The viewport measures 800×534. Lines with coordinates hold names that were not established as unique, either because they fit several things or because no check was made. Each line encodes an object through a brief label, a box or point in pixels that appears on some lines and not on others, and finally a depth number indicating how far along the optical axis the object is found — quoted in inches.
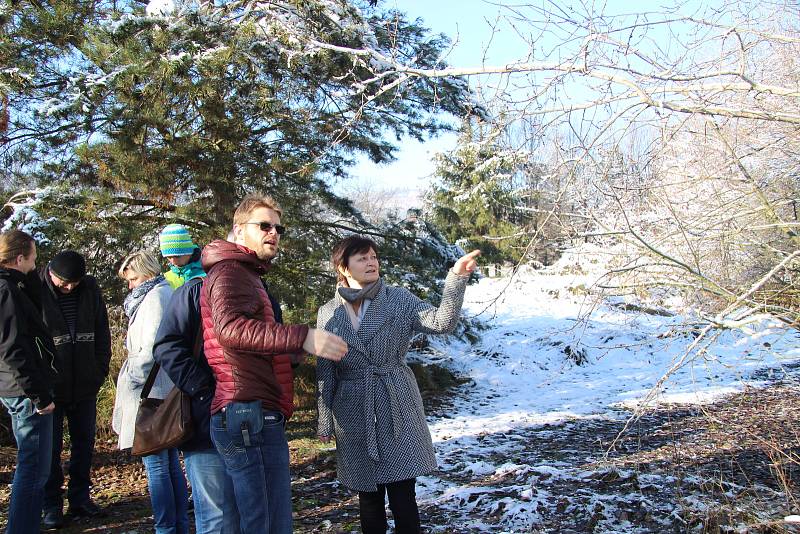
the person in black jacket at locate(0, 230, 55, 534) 114.3
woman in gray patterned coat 105.3
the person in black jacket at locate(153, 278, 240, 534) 87.0
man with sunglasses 79.8
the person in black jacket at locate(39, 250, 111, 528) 145.8
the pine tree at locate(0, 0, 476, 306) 210.2
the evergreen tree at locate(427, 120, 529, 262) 466.6
